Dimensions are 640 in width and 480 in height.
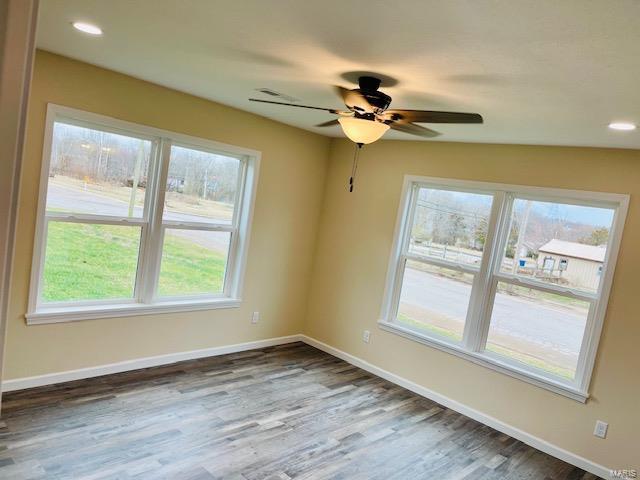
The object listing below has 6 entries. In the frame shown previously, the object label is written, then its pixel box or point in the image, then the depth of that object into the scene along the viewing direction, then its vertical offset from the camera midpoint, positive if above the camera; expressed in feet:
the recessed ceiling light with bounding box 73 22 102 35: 7.68 +2.39
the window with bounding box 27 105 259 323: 11.09 -1.15
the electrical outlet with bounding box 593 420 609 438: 11.00 -4.22
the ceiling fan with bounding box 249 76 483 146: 7.58 +1.75
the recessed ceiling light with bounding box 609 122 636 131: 8.69 +2.48
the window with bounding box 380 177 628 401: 11.52 -1.08
